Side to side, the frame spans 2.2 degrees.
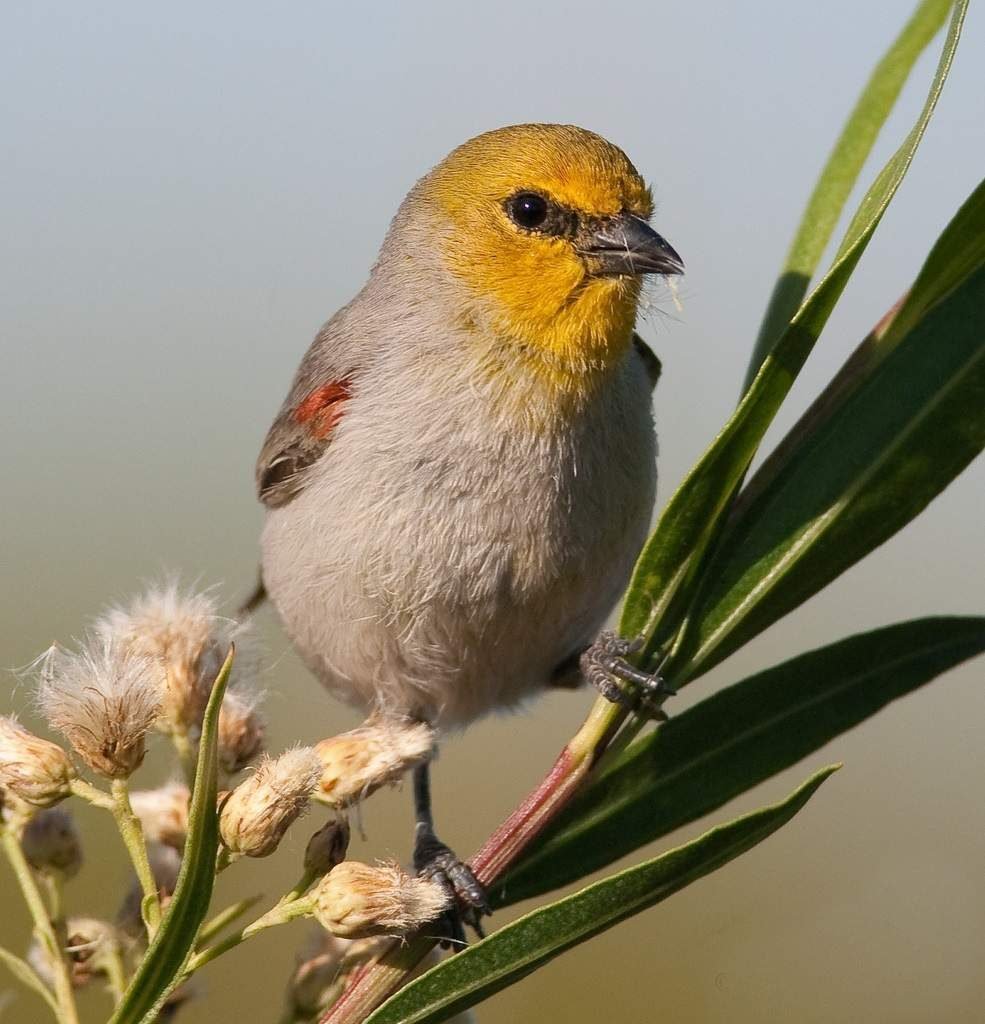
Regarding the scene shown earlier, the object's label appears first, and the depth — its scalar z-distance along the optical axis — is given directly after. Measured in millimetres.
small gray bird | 1682
